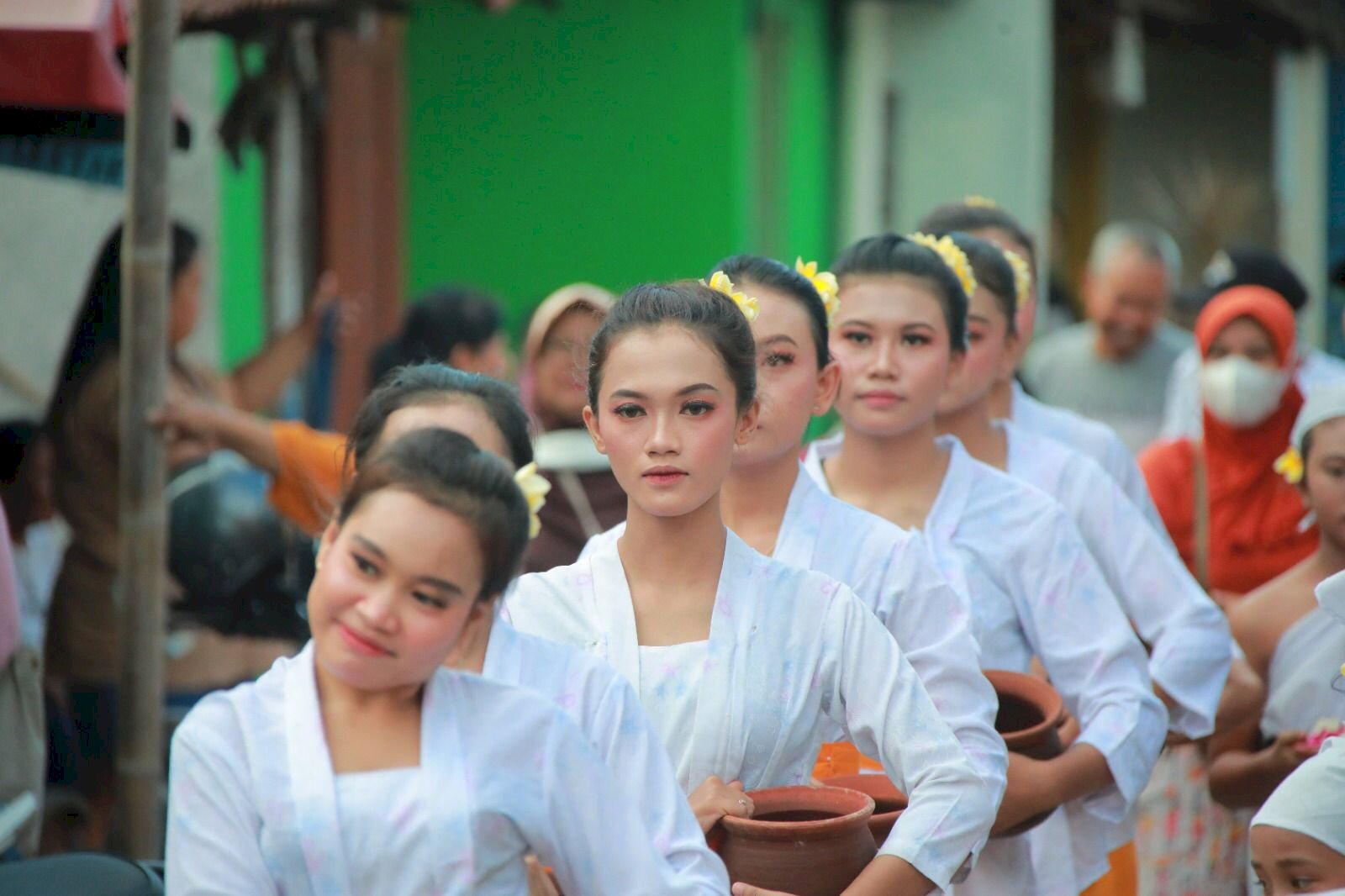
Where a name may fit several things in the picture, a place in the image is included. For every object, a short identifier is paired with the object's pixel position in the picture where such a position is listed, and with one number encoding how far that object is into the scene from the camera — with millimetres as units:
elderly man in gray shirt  15625
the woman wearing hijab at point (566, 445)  10937
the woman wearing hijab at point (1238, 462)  10664
